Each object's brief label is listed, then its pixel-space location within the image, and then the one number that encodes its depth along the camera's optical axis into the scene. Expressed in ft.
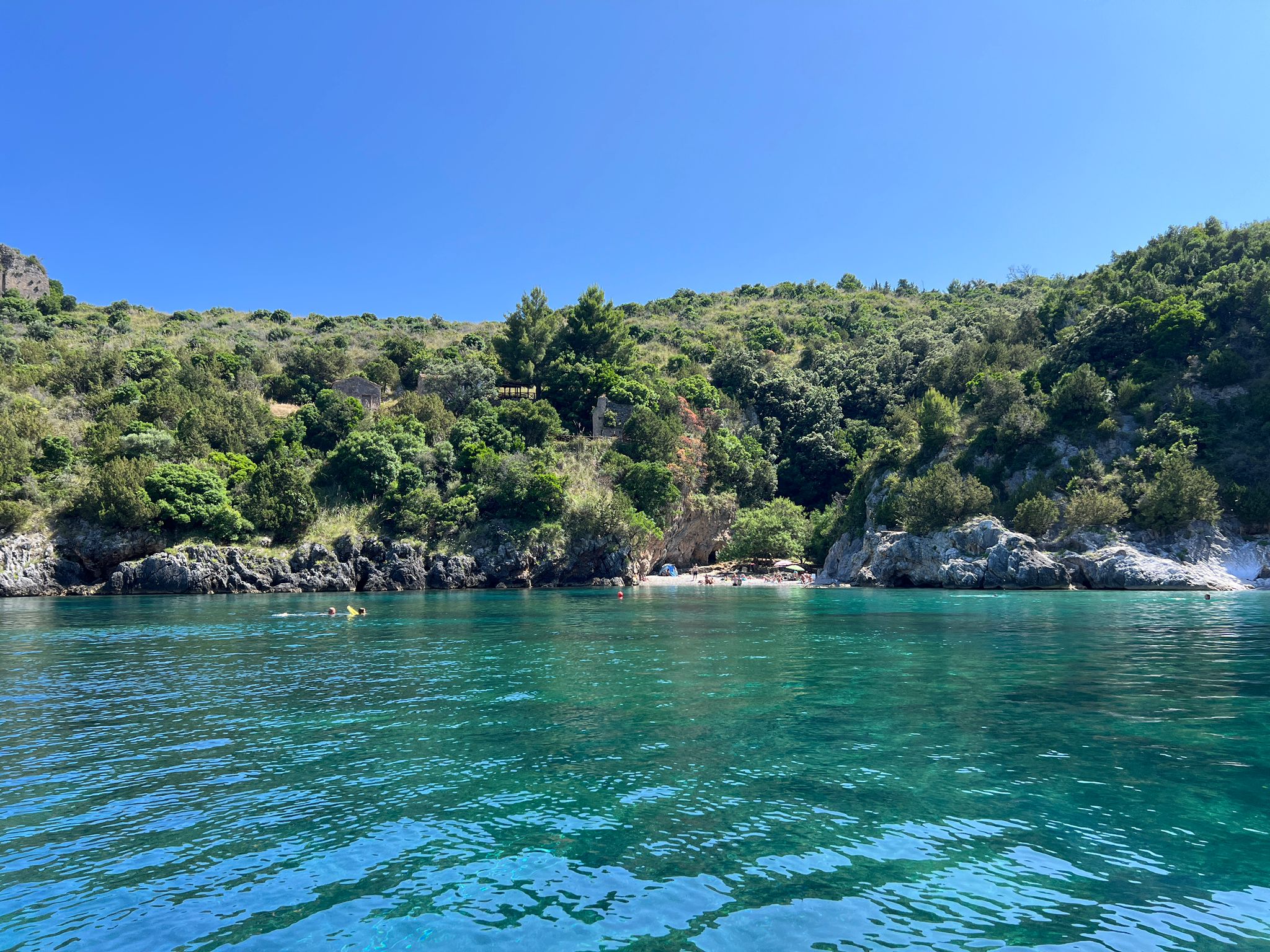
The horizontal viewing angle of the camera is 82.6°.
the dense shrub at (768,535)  243.60
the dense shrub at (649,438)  246.88
